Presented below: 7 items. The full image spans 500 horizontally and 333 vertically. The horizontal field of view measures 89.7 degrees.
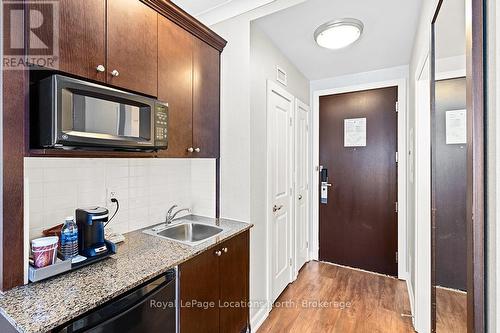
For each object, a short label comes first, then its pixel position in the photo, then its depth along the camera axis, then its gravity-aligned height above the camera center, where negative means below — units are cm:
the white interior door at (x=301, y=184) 300 -25
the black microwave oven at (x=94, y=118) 103 +22
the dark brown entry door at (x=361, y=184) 300 -25
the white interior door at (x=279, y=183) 232 -20
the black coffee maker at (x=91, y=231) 126 -35
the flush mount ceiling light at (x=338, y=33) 198 +108
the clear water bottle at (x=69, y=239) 119 -36
